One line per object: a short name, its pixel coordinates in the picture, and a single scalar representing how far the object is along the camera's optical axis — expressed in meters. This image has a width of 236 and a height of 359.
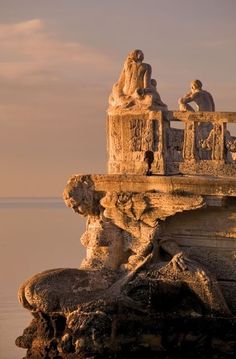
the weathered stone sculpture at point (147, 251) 22.98
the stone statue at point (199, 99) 25.81
